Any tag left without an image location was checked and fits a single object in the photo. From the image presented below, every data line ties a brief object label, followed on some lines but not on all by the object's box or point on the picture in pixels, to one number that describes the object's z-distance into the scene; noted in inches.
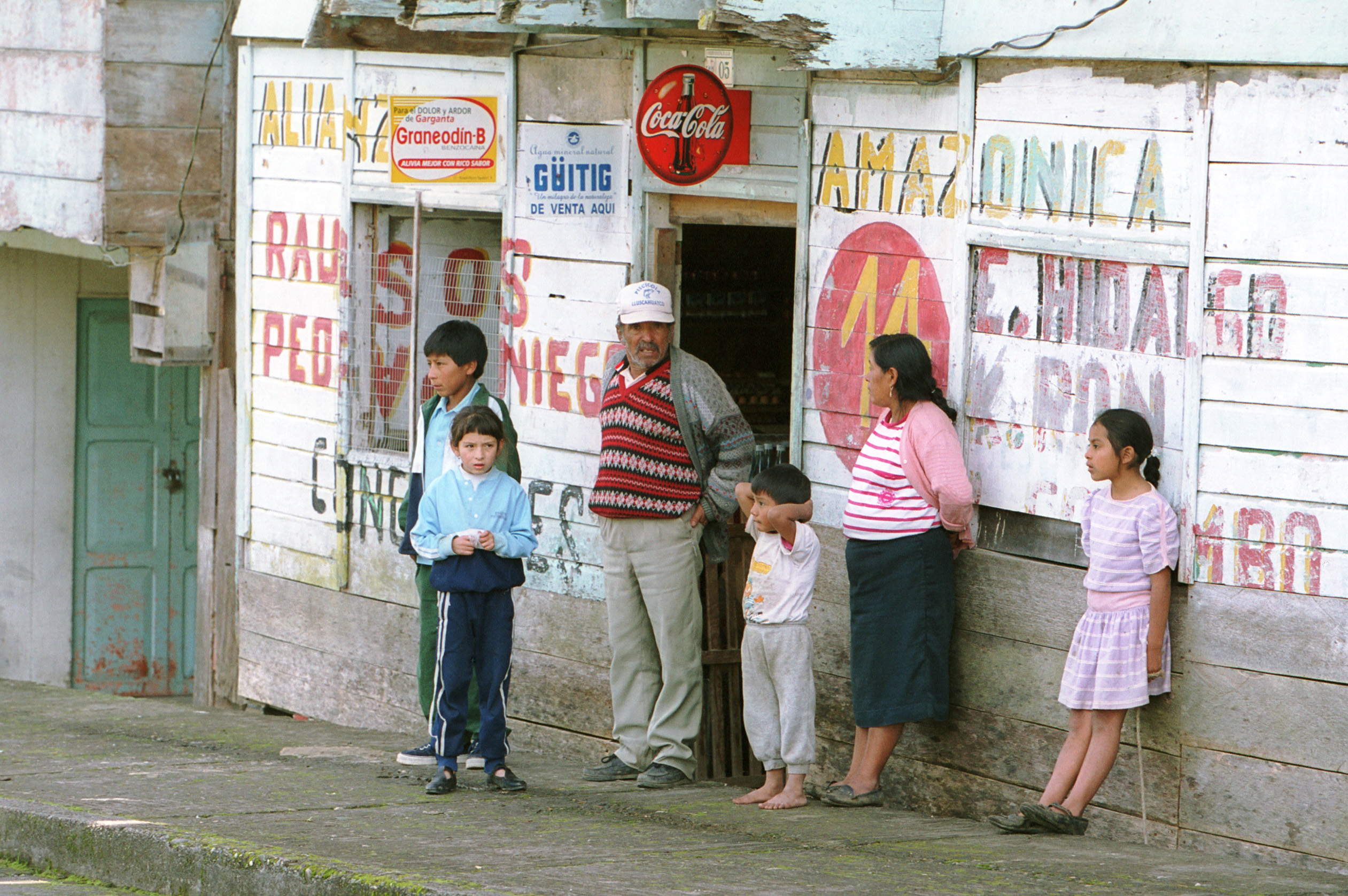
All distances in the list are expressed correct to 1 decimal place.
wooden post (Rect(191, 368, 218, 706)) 792.3
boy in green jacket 562.3
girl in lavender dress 456.8
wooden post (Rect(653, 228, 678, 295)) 605.9
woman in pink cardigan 502.9
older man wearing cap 549.3
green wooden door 903.7
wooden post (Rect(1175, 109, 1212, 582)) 451.8
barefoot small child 516.1
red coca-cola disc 574.2
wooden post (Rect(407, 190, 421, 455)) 673.6
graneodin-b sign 653.3
